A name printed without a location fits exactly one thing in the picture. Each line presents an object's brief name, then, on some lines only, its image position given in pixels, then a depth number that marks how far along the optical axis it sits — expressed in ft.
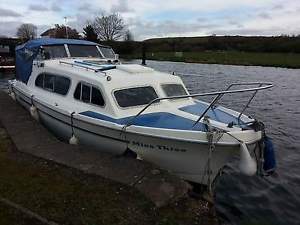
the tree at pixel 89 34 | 118.67
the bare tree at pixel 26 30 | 197.70
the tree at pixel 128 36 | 166.79
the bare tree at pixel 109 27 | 154.10
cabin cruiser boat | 15.22
